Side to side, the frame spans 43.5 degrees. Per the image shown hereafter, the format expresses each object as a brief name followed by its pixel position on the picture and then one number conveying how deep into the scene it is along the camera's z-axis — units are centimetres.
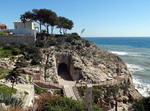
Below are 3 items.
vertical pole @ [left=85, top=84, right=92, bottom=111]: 1038
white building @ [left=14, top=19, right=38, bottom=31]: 4144
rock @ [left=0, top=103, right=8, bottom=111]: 982
